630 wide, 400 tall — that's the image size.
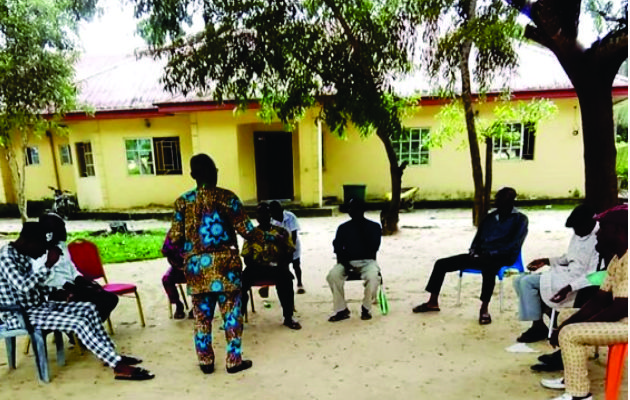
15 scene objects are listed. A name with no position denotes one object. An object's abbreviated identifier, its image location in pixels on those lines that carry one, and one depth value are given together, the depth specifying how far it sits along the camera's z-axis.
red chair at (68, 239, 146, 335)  4.45
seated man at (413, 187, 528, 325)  4.08
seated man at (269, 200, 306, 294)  4.99
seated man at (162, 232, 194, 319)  4.40
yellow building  11.68
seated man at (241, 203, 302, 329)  4.07
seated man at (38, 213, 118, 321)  3.51
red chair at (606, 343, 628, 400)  2.50
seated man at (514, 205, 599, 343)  3.28
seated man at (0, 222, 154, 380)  3.15
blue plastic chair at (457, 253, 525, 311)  4.23
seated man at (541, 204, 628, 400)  2.50
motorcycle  12.63
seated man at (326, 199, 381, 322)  4.23
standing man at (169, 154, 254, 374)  3.08
